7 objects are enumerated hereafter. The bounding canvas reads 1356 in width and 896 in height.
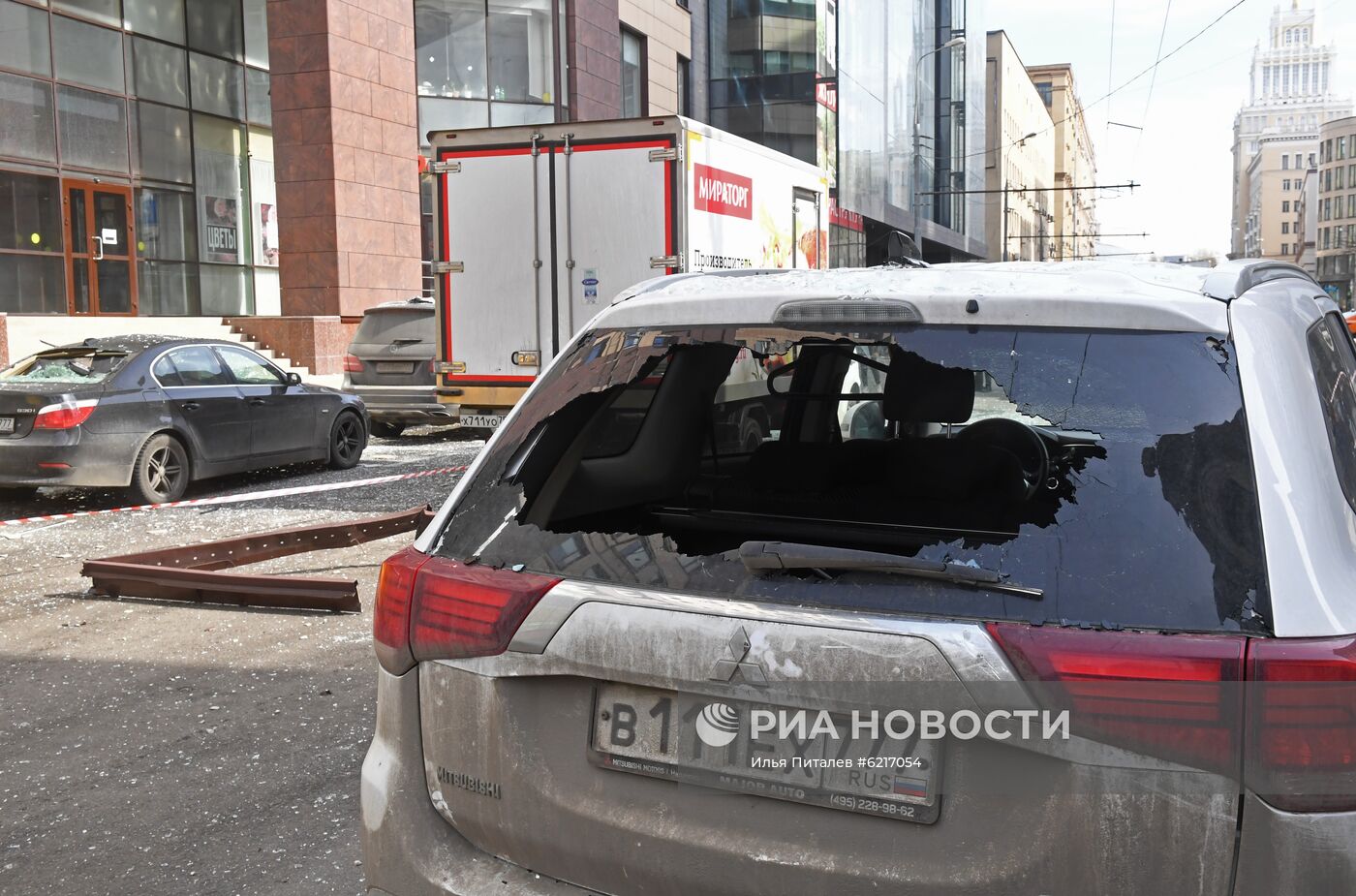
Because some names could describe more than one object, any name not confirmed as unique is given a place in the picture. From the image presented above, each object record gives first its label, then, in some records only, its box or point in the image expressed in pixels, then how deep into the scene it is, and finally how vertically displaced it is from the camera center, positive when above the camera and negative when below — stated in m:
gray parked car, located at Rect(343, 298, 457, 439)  16.22 -0.48
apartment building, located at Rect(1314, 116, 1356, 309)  149.38 +13.72
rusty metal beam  7.20 -1.48
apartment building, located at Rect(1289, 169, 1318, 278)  144.07 +10.42
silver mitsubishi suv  1.88 -0.51
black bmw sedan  10.70 -0.80
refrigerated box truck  12.16 +0.96
